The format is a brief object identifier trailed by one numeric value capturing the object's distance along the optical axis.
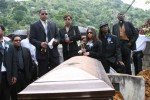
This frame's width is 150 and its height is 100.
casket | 2.73
